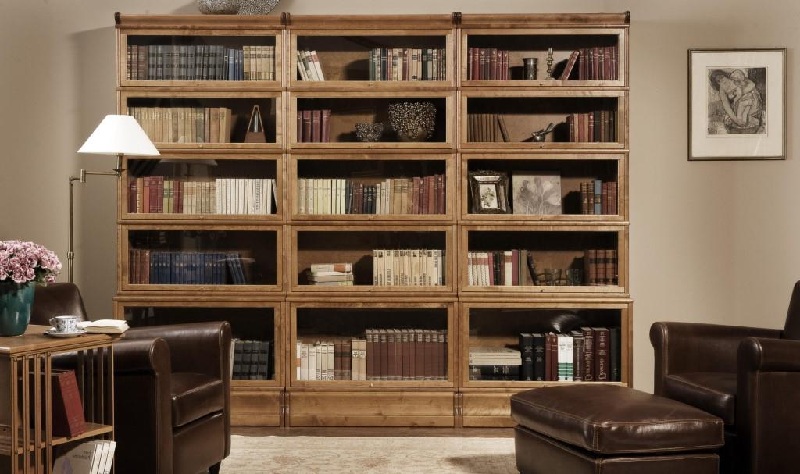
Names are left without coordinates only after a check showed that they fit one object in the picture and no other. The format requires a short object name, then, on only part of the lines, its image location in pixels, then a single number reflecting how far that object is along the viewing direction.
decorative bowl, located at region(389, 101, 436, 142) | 4.76
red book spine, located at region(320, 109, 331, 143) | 4.79
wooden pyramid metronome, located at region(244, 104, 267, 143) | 4.78
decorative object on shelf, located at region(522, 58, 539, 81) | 4.77
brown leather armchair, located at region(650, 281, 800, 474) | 3.33
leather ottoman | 3.17
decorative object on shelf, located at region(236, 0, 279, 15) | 4.86
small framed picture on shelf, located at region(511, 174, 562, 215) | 4.78
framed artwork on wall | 5.04
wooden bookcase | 4.73
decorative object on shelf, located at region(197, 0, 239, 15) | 4.83
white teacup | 3.00
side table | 2.79
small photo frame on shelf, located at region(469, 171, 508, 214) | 4.76
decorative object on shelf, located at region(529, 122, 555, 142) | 4.80
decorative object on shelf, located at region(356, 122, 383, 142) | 4.78
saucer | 3.01
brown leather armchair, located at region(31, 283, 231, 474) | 3.26
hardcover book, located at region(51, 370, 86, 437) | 2.94
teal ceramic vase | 2.97
